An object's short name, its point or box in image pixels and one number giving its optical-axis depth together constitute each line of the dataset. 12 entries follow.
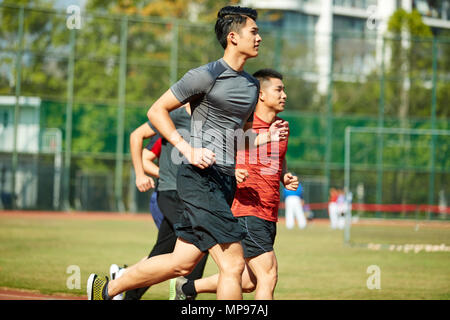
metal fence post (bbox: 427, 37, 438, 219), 35.91
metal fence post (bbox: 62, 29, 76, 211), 33.31
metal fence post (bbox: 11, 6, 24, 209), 32.48
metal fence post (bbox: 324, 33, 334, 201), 35.19
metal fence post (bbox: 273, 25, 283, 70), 35.53
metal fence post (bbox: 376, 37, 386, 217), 30.90
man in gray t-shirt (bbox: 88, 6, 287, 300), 5.48
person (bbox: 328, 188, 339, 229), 28.90
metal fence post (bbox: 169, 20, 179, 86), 35.44
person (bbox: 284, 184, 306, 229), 25.59
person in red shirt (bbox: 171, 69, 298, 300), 6.24
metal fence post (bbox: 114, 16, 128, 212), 34.38
